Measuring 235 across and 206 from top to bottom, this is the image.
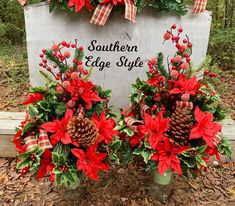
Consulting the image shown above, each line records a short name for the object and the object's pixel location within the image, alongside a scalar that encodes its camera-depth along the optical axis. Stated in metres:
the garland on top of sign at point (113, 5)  1.81
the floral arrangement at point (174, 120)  1.50
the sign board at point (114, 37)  1.93
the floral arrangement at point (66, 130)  1.47
